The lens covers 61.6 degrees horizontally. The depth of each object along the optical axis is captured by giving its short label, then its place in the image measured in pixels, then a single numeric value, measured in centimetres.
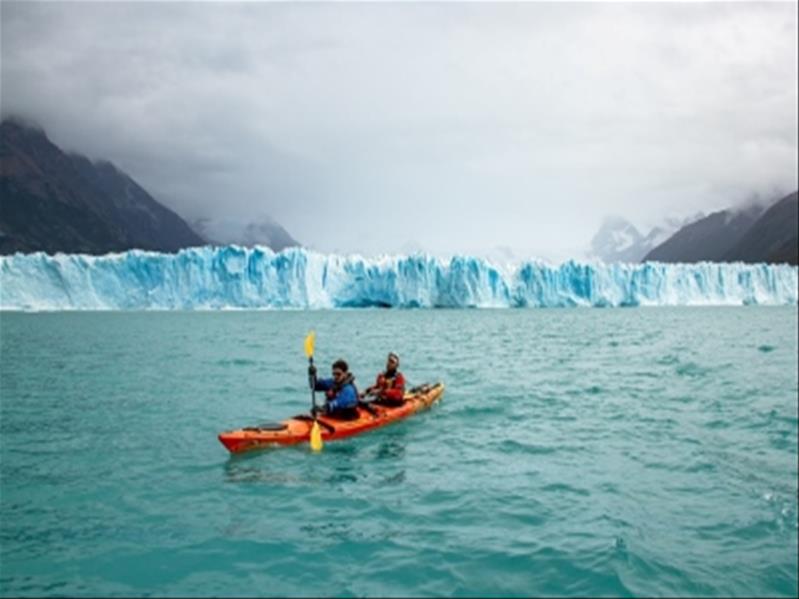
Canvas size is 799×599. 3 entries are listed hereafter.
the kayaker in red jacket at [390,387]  1369
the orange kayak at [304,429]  1065
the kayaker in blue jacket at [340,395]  1194
